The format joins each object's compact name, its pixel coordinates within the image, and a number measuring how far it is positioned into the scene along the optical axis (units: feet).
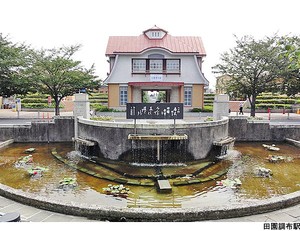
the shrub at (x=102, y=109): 81.62
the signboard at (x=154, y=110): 38.32
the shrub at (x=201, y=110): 83.92
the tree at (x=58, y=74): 72.79
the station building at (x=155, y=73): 84.79
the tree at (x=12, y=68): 71.87
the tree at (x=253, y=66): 76.38
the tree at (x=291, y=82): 76.13
